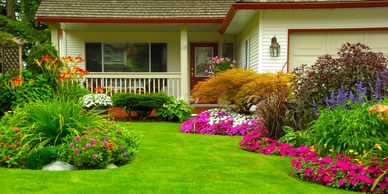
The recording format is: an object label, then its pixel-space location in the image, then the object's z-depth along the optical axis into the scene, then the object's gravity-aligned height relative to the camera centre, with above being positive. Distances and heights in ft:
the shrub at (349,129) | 18.38 -2.14
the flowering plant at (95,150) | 19.40 -3.16
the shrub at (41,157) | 19.47 -3.46
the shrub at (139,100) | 42.01 -1.93
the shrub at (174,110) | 42.69 -2.92
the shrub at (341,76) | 26.05 +0.27
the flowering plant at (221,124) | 33.45 -3.50
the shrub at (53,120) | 21.18 -1.98
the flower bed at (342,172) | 16.56 -3.66
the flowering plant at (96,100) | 41.39 -1.92
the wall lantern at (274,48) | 40.16 +2.98
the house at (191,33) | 40.45 +5.16
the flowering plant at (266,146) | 23.91 -3.77
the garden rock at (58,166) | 19.40 -3.83
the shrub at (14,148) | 19.92 -3.15
